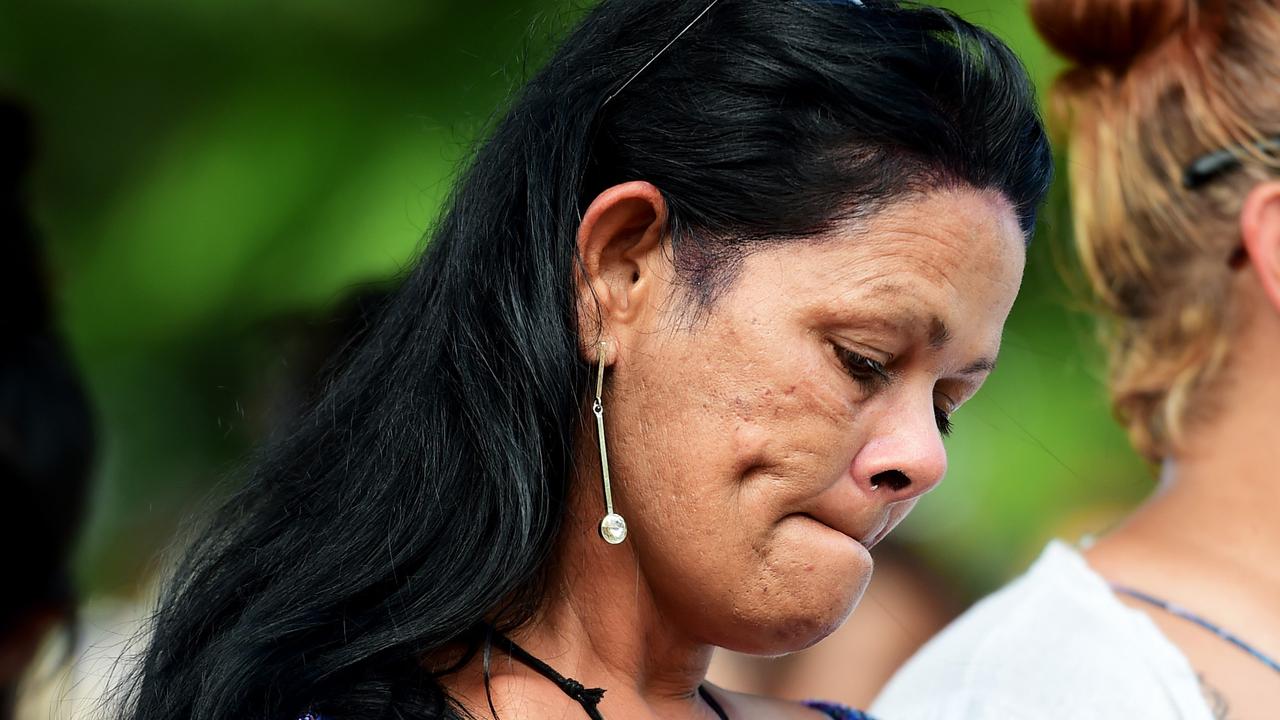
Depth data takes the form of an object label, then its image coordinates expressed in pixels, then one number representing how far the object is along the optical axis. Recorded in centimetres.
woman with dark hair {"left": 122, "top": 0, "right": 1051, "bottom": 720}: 242
